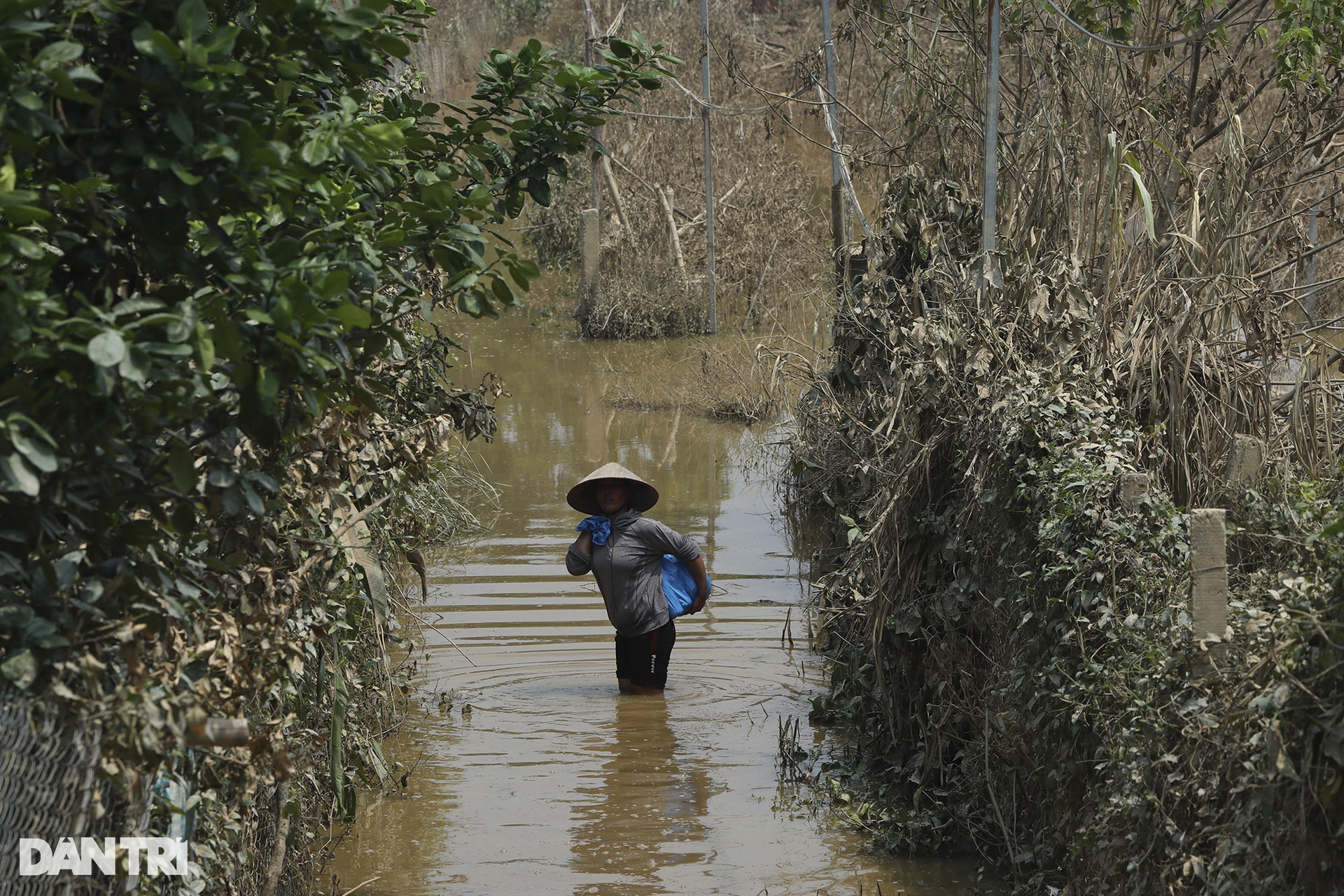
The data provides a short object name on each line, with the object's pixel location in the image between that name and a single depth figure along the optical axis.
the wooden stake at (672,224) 50.02
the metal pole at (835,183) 27.33
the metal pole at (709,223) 45.59
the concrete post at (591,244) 50.75
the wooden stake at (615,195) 50.94
